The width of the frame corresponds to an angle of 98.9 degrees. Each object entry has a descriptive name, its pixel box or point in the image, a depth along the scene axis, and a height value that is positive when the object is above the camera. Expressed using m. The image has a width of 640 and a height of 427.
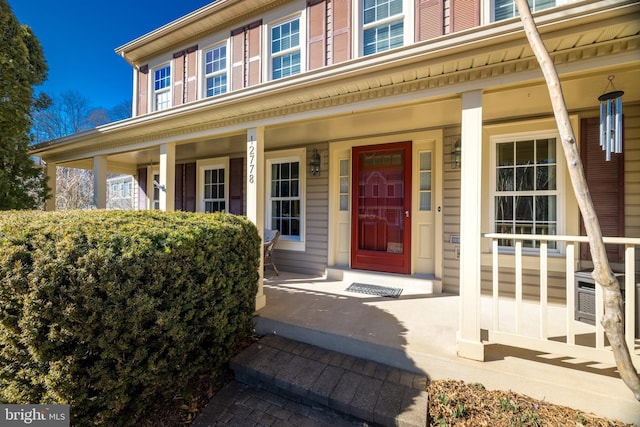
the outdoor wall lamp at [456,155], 3.82 +0.84
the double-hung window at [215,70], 5.72 +3.05
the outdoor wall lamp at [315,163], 4.82 +0.89
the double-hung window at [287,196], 5.08 +0.34
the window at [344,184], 4.75 +0.52
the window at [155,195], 7.41 +0.50
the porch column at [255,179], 3.39 +0.44
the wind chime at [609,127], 2.10 +0.71
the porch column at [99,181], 5.36 +0.63
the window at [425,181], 4.16 +0.51
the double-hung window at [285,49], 4.89 +3.01
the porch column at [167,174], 4.36 +0.63
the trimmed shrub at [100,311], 1.57 -0.60
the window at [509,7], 3.39 +2.63
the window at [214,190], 6.20 +0.53
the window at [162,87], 6.42 +3.00
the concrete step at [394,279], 3.94 -1.01
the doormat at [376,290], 3.80 -1.10
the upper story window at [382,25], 4.07 +2.88
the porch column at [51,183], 5.84 +0.66
